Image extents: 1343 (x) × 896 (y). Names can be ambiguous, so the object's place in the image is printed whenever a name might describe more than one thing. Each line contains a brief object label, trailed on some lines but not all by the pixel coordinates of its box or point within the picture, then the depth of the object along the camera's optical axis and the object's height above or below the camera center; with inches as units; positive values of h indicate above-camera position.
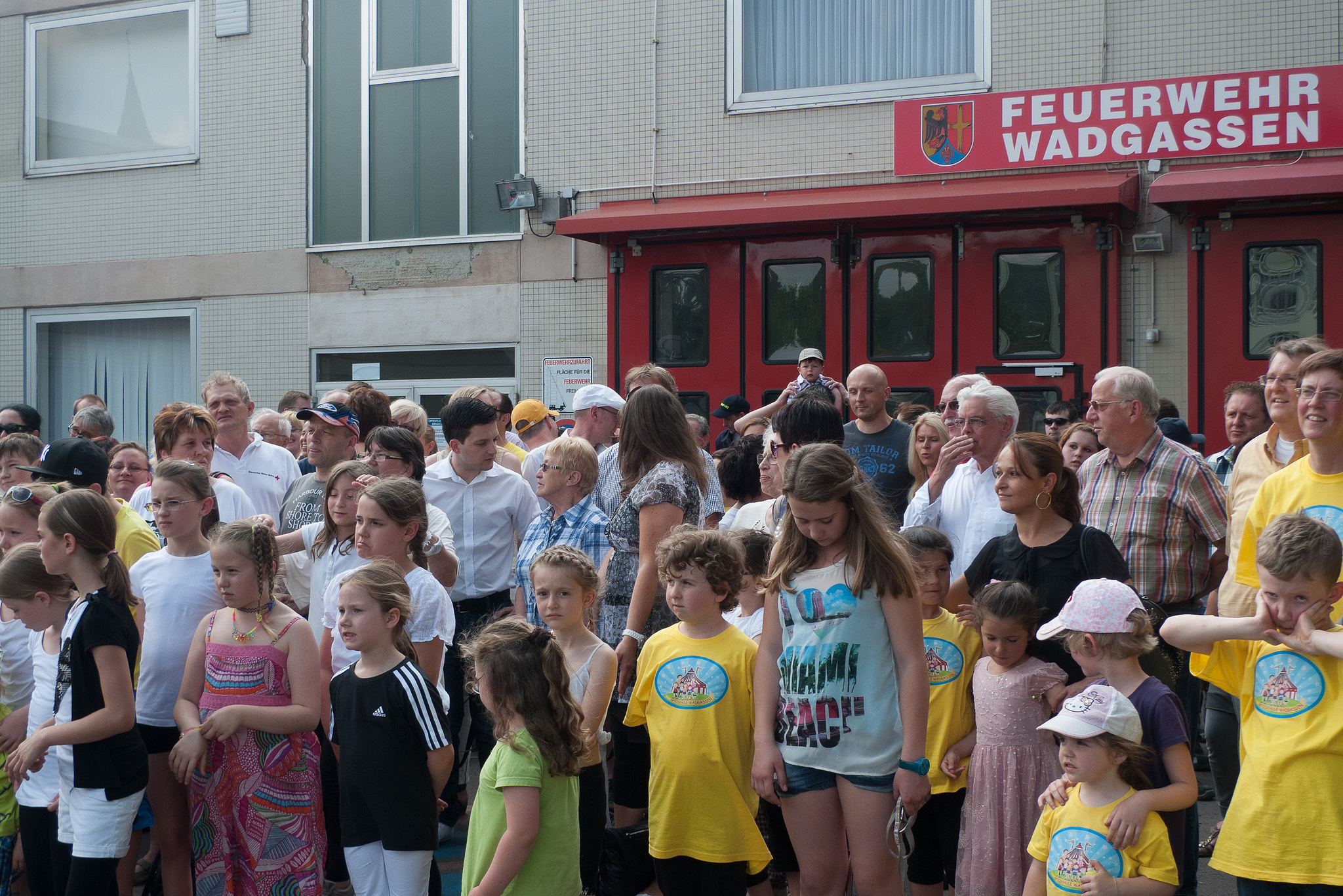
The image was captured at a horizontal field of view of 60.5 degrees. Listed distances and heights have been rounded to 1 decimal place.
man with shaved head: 232.4 +0.8
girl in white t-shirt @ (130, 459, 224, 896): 165.9 -25.7
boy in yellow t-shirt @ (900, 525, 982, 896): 151.4 -39.6
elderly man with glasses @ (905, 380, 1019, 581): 183.8 -3.6
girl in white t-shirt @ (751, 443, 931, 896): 130.0 -28.6
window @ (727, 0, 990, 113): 406.6 +142.4
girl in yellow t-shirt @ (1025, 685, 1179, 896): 122.4 -39.7
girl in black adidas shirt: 143.1 -39.4
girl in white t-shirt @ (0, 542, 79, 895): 159.8 -36.5
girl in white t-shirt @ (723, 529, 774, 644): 165.5 -20.0
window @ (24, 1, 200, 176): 506.0 +158.8
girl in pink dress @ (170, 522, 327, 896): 157.5 -43.6
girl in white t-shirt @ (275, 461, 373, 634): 181.2 -14.6
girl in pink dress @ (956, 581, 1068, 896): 142.4 -38.8
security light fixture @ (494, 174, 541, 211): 441.7 +96.0
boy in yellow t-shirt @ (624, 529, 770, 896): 142.8 -36.7
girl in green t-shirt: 127.3 -37.2
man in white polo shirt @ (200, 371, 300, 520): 241.4 -2.3
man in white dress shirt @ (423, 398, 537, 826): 213.3 -12.1
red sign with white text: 346.9 +102.0
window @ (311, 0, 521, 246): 462.3 +133.6
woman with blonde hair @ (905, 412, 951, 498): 213.8 +0.4
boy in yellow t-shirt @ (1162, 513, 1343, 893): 119.2 -30.1
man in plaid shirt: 177.2 -9.4
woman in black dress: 149.6 -13.0
